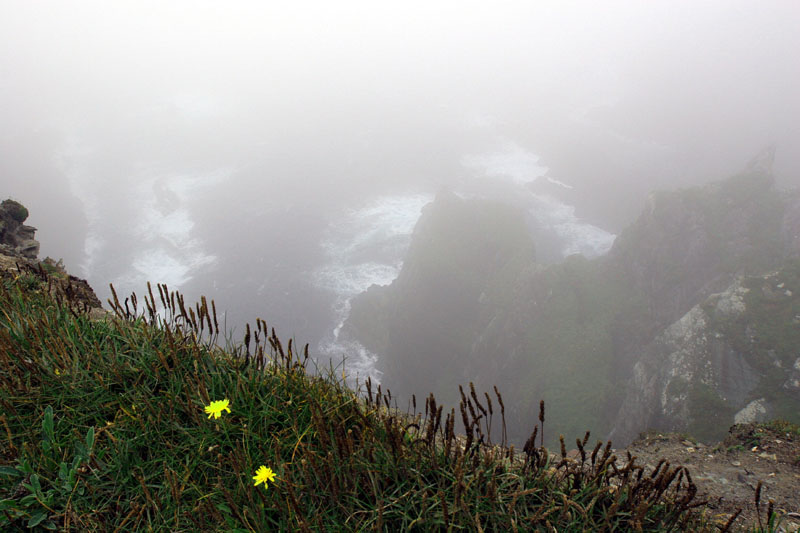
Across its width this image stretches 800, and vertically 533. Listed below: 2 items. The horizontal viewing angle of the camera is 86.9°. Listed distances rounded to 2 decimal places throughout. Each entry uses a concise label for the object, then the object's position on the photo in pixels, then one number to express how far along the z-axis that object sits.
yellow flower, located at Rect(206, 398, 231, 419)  3.10
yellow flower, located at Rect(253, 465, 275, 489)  2.69
